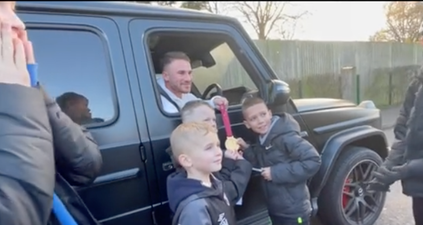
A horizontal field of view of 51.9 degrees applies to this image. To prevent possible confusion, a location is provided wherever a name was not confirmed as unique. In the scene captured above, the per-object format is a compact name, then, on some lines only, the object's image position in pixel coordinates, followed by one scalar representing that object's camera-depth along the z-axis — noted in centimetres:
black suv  185
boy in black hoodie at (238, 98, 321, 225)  237
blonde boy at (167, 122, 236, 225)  186
